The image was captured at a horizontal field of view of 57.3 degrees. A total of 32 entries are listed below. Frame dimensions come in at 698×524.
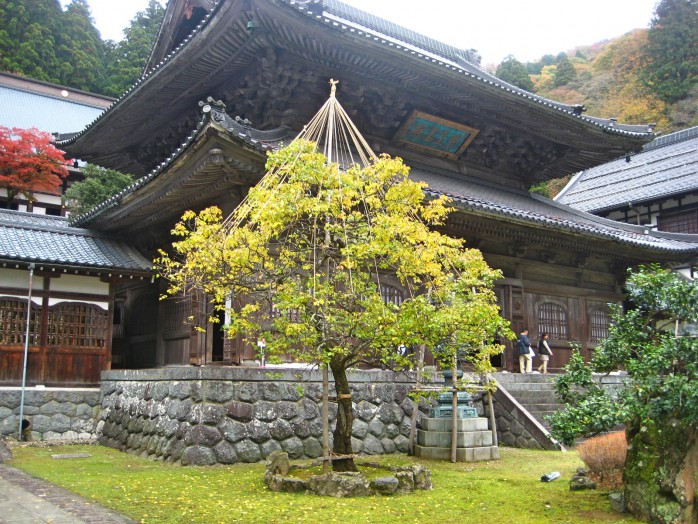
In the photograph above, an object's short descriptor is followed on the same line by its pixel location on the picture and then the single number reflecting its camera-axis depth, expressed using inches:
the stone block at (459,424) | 469.7
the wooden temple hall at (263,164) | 525.7
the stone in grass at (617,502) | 290.7
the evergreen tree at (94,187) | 981.8
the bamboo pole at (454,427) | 450.7
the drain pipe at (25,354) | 549.8
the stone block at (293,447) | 447.8
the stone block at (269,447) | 440.4
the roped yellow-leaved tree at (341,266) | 325.1
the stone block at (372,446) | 484.4
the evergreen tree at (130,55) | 1855.3
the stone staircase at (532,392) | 587.2
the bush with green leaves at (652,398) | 261.9
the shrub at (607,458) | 345.1
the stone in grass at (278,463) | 350.6
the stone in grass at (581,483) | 347.3
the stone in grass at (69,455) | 476.1
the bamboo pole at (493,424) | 483.0
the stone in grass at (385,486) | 331.6
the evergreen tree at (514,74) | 1983.8
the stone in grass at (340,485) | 323.6
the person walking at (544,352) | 693.9
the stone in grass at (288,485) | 331.3
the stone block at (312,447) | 455.5
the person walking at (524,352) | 669.3
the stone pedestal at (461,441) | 462.3
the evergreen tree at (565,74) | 2374.5
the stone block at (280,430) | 447.5
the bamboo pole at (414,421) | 469.9
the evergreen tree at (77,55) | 1886.1
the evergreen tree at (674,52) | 1871.3
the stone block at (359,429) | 482.9
